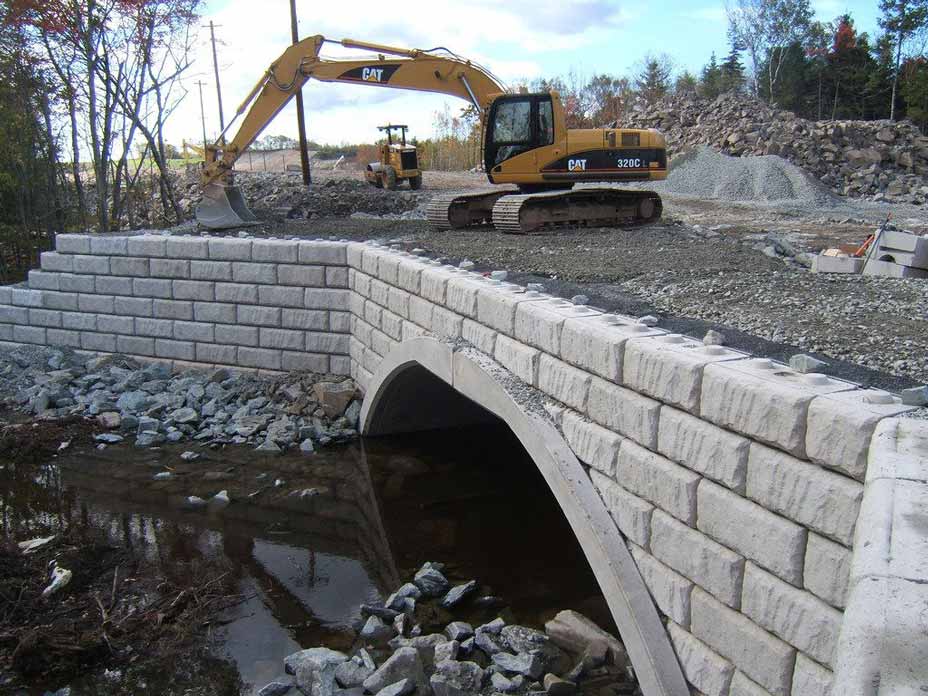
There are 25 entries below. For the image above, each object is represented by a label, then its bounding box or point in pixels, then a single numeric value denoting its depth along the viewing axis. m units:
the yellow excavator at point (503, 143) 12.99
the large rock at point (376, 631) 5.87
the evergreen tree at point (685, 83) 42.06
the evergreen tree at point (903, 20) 35.88
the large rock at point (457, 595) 6.26
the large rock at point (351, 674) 5.21
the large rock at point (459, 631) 5.69
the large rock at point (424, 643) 5.52
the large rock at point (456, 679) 5.03
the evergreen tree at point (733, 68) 42.78
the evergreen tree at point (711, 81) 40.38
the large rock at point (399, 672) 5.10
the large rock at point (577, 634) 5.39
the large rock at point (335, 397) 9.98
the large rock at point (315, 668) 5.16
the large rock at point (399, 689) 4.97
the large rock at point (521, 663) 5.19
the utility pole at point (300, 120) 24.19
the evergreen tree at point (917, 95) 31.42
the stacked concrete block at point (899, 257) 8.27
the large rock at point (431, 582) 6.47
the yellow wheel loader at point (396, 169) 24.05
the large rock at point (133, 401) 10.61
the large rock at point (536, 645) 5.34
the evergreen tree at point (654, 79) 41.53
